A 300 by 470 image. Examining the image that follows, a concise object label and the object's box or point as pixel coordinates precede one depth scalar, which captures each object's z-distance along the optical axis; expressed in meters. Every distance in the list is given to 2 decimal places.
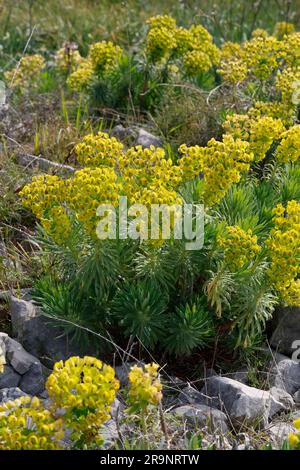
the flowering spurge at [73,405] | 2.81
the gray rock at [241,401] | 3.47
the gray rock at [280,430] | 3.34
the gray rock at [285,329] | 3.99
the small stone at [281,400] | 3.59
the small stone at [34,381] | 3.64
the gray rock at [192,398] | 3.57
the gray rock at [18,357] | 3.67
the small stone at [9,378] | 3.65
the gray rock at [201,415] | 3.38
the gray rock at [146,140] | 5.38
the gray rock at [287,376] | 3.79
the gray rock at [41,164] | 4.92
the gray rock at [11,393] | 3.47
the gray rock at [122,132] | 5.48
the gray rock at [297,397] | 3.76
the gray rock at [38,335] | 3.84
